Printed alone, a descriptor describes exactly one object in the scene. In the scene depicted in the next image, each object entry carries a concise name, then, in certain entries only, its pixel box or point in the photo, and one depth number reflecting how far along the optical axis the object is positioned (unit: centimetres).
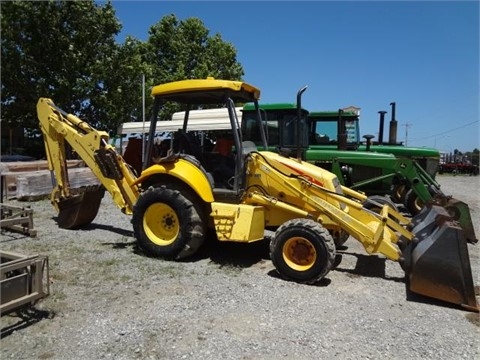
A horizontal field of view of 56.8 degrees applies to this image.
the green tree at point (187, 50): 2877
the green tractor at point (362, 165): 930
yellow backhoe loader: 463
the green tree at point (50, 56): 1744
